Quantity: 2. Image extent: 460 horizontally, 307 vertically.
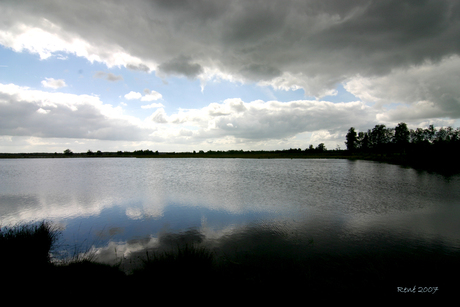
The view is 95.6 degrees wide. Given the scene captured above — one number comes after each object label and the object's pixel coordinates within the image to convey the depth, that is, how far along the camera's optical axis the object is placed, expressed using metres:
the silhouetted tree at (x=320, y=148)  177.52
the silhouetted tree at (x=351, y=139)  145.00
